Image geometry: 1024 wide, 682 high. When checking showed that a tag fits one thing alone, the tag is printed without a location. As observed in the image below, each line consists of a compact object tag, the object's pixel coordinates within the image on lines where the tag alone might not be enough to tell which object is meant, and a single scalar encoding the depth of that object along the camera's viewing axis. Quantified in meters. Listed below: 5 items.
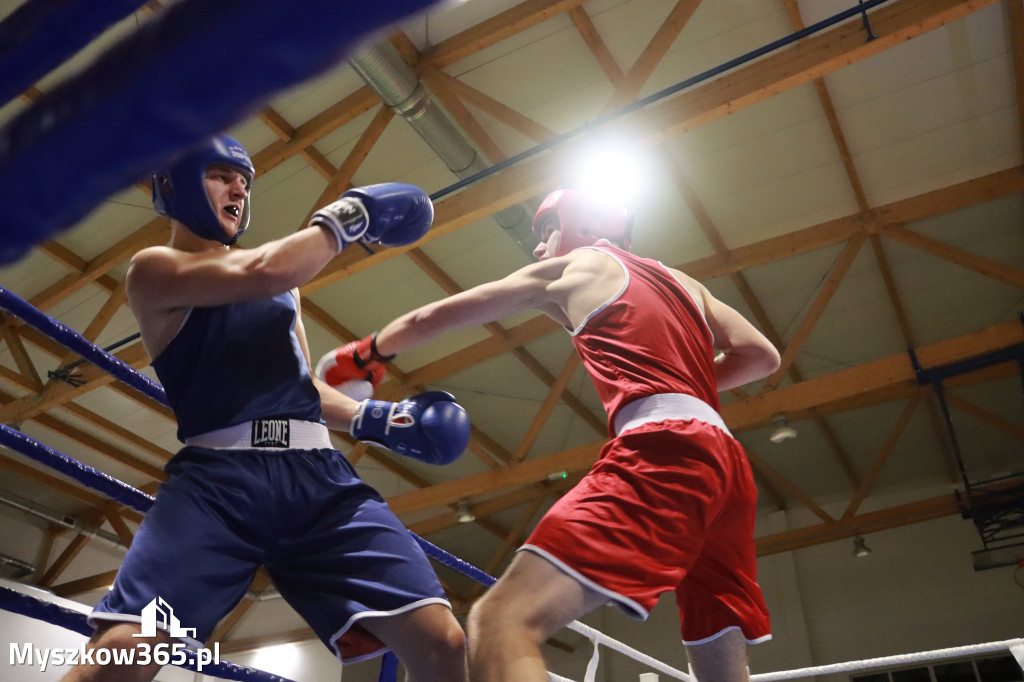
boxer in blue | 1.21
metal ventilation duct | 5.07
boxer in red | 1.26
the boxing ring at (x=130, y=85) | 0.40
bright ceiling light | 4.86
